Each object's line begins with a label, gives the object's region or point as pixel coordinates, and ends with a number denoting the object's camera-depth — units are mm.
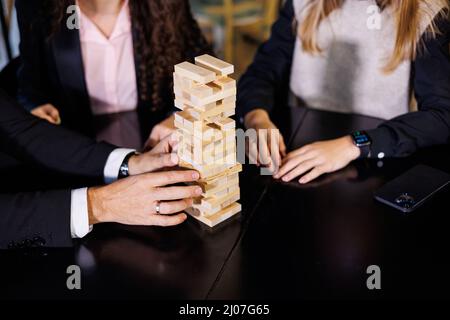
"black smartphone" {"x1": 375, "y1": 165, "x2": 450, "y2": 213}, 1336
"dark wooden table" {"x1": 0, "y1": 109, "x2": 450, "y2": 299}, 1072
